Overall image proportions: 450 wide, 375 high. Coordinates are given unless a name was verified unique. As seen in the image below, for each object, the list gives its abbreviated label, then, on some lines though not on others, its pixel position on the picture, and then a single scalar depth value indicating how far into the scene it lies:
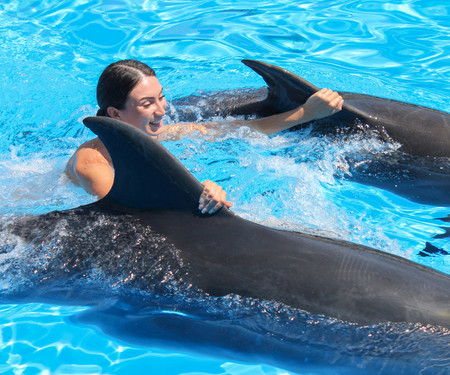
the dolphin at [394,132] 5.12
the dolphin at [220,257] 3.09
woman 4.14
